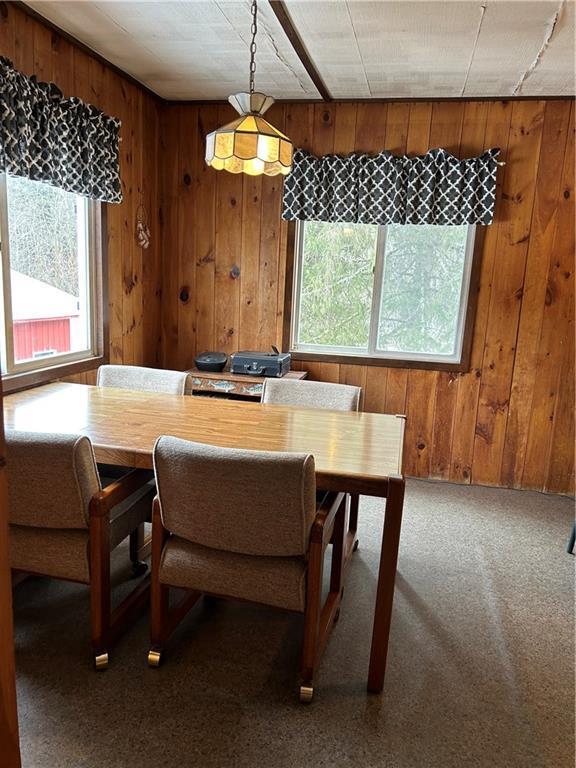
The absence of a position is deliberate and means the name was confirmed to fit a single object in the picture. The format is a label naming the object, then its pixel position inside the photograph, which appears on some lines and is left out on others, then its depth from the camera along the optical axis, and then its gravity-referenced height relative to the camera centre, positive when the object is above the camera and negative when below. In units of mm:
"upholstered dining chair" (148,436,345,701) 1579 -752
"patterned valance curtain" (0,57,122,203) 2336 +633
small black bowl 3660 -533
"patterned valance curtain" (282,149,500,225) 3414 +631
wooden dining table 1760 -575
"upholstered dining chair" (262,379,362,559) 2633 -532
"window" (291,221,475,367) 3664 -8
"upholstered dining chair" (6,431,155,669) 1689 -771
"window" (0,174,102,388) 2613 -19
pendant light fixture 1920 +485
